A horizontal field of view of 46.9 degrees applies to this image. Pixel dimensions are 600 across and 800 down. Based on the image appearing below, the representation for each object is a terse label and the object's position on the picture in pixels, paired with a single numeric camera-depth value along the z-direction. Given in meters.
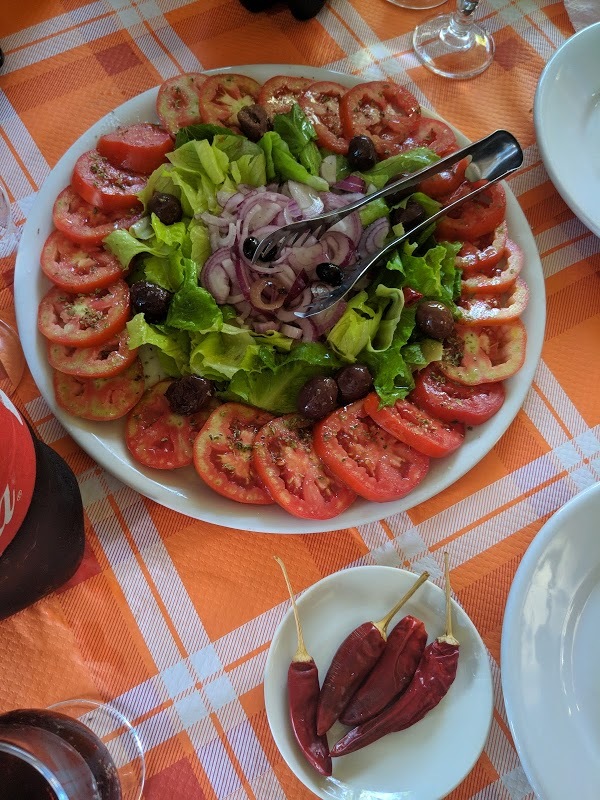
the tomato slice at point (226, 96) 0.48
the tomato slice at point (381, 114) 0.49
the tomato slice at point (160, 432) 0.41
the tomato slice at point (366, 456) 0.40
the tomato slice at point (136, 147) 0.46
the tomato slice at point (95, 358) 0.41
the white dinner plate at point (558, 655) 0.36
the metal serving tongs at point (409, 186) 0.44
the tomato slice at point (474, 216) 0.47
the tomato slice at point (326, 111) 0.49
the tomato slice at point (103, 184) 0.45
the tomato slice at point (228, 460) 0.40
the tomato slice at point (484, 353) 0.43
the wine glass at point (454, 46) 0.57
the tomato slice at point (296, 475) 0.40
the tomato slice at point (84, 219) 0.44
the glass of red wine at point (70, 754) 0.29
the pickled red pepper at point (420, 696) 0.35
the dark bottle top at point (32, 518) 0.32
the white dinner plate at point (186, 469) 0.40
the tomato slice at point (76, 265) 0.43
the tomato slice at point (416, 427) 0.41
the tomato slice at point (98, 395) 0.41
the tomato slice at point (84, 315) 0.41
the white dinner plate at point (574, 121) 0.49
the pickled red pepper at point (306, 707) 0.35
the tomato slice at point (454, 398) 0.42
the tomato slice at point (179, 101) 0.48
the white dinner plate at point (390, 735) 0.35
